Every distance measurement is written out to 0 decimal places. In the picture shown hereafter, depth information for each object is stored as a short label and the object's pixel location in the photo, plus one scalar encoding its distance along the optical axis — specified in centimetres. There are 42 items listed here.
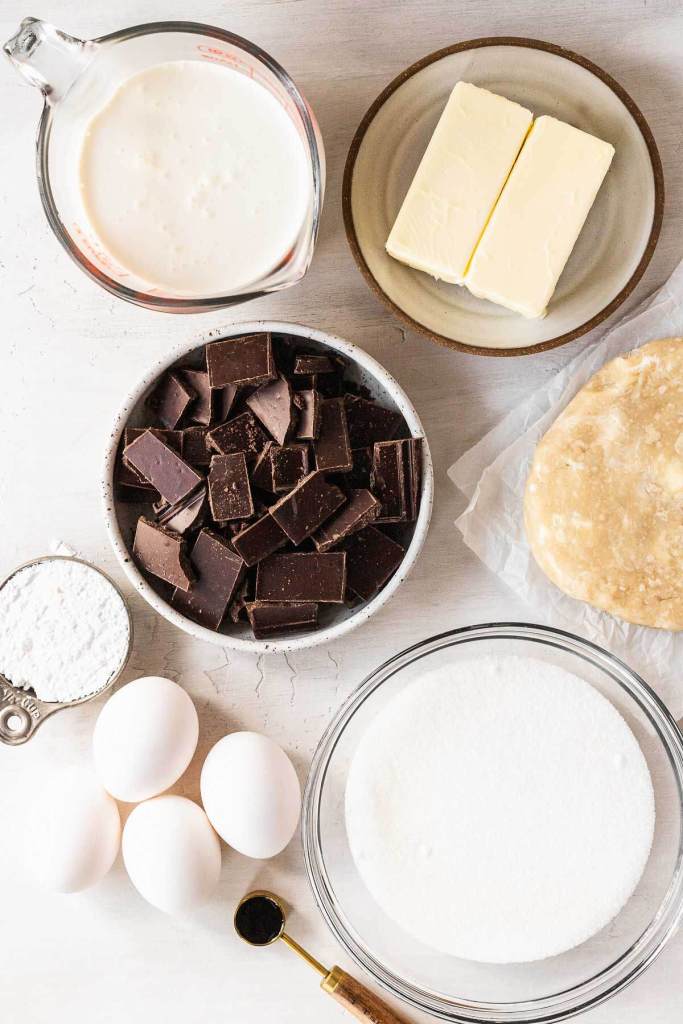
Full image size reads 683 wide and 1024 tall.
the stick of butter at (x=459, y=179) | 76
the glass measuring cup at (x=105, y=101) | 73
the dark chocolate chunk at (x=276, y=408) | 76
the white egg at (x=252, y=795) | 77
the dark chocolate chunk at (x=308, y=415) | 76
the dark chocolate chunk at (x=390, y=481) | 77
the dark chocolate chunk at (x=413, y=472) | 77
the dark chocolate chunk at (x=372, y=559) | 78
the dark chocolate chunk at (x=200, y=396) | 78
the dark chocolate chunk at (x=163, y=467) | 77
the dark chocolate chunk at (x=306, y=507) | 76
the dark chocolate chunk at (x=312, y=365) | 77
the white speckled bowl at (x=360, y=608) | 77
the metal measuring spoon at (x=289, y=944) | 79
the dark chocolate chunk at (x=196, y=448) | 78
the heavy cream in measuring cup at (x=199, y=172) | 73
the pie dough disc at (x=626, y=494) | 78
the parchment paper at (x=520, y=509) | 80
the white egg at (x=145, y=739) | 77
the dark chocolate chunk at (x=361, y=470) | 78
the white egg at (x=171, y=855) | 77
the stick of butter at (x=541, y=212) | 76
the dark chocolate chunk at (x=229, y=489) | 77
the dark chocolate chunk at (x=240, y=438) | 77
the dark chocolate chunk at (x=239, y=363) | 76
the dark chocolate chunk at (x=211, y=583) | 77
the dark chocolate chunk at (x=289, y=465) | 77
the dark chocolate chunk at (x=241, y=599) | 78
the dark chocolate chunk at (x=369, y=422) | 78
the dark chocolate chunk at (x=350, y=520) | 76
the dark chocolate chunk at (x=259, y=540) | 77
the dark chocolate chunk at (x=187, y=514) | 78
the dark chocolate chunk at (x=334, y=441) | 76
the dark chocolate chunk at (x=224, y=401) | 77
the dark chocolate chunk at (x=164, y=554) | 77
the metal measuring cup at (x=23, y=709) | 79
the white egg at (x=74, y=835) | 78
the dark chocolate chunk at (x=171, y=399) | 78
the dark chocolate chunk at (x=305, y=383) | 78
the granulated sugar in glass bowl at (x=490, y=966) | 81
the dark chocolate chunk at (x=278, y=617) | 77
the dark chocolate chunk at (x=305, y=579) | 77
